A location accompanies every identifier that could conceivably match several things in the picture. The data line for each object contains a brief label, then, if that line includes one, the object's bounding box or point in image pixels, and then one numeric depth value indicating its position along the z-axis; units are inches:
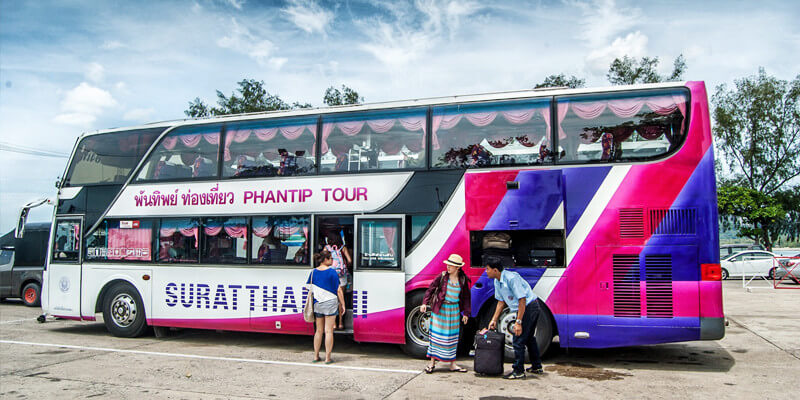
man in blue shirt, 278.5
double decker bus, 296.0
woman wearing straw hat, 296.8
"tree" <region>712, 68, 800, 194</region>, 1368.1
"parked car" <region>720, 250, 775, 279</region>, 971.9
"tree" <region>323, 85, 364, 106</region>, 1160.6
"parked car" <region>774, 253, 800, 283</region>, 855.2
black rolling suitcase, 281.6
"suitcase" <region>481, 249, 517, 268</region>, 312.5
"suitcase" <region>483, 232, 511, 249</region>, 316.2
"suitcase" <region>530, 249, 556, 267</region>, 312.8
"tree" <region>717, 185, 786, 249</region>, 1215.6
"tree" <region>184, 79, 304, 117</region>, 1226.9
